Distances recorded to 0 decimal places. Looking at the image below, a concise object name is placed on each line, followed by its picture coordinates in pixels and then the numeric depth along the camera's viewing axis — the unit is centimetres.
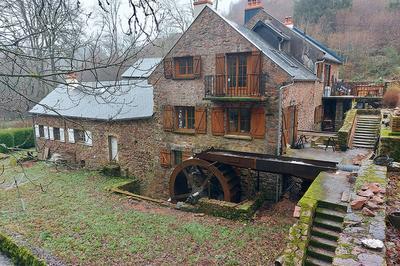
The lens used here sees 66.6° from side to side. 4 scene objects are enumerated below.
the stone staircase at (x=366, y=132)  1383
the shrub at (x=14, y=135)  2445
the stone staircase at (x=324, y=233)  621
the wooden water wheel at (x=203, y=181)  1205
